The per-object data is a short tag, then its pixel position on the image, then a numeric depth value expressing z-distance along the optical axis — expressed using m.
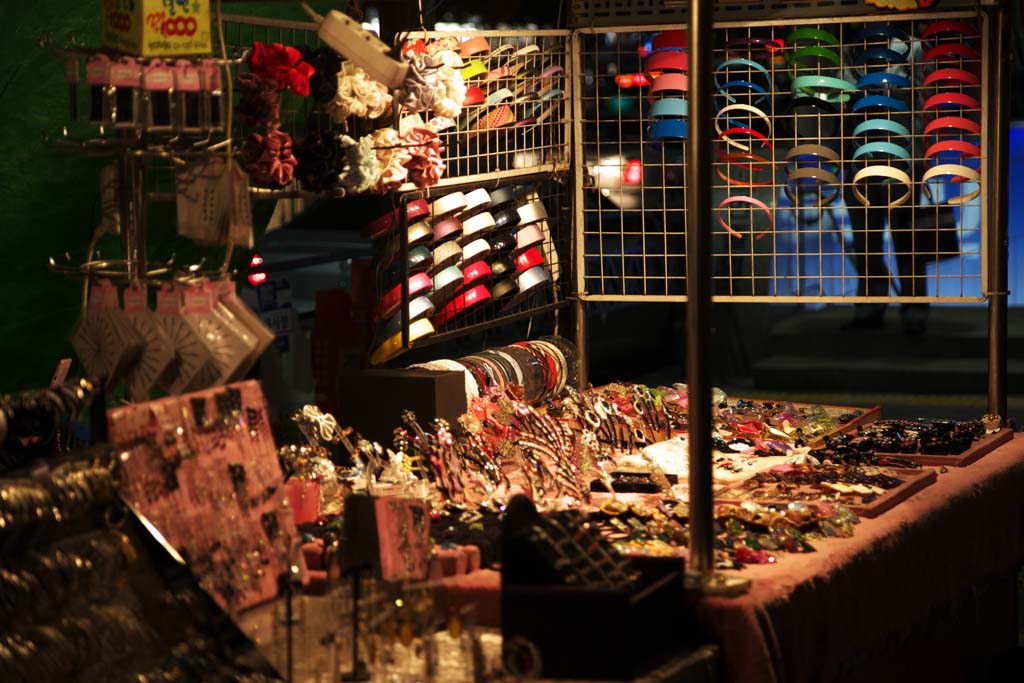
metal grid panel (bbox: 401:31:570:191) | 4.80
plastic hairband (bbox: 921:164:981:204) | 4.86
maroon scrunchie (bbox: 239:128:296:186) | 3.35
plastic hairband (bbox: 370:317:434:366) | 4.41
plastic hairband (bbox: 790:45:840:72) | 4.93
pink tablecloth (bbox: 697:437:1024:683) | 3.02
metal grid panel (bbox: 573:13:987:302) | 5.05
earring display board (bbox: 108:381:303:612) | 2.85
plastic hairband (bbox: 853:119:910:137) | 4.89
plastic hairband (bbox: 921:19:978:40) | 4.94
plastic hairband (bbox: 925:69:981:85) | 4.90
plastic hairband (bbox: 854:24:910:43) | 4.99
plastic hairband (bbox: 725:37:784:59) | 4.97
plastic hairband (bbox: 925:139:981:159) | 4.89
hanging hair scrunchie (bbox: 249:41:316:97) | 3.41
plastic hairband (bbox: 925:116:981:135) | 4.90
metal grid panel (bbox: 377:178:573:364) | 5.06
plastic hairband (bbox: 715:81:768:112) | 4.92
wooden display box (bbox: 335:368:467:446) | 4.25
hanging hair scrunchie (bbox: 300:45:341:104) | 3.70
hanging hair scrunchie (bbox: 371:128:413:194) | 3.86
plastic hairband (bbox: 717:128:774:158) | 4.96
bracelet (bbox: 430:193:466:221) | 4.58
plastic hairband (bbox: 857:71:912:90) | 4.85
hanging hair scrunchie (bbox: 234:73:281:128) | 3.39
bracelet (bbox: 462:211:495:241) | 4.77
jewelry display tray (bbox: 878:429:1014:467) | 4.39
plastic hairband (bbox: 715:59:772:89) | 4.95
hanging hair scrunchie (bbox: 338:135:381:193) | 3.68
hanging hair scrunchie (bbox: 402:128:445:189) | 3.93
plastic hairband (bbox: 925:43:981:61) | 4.94
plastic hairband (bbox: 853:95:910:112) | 4.93
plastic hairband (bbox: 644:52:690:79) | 5.05
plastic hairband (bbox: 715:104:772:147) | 4.88
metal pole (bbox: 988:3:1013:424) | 4.93
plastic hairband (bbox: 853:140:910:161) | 4.83
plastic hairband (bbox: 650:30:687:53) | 5.10
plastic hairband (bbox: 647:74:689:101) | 4.99
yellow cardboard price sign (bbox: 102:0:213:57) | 2.96
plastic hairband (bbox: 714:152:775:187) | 5.01
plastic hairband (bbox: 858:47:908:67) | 5.00
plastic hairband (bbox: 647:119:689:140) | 5.04
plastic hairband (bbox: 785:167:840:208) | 4.86
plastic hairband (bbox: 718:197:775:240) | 5.02
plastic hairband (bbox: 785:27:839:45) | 5.00
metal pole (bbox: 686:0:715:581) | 2.96
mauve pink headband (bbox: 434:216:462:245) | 4.58
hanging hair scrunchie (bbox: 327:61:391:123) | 3.72
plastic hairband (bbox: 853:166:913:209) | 4.82
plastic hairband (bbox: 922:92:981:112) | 4.89
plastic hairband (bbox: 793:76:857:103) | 4.90
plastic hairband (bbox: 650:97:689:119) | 4.98
